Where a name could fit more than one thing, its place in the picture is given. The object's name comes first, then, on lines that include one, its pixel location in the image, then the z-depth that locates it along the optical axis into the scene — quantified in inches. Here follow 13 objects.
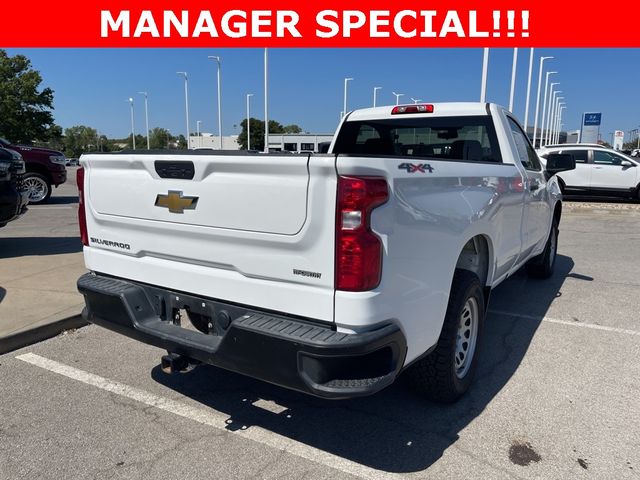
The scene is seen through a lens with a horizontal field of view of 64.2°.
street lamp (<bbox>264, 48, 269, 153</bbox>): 1307.8
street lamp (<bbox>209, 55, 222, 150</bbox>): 1719.4
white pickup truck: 88.0
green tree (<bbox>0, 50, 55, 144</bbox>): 1802.4
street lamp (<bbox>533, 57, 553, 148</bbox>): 1552.2
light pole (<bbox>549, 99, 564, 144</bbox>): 2750.0
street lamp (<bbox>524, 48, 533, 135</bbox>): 1331.2
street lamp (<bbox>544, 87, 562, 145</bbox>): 2206.7
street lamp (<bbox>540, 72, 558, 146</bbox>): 1896.5
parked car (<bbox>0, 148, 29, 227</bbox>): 259.3
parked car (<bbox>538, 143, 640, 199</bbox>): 632.4
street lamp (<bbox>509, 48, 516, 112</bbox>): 1053.2
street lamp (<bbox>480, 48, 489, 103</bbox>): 784.9
